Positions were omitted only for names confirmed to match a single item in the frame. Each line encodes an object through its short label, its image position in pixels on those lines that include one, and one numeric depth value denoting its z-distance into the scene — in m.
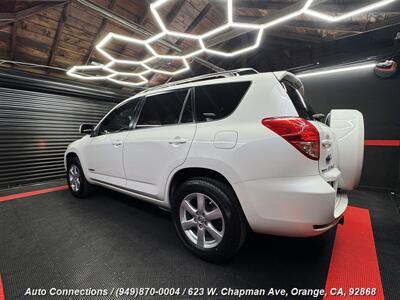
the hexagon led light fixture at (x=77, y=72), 4.92
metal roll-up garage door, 4.29
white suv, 1.28
